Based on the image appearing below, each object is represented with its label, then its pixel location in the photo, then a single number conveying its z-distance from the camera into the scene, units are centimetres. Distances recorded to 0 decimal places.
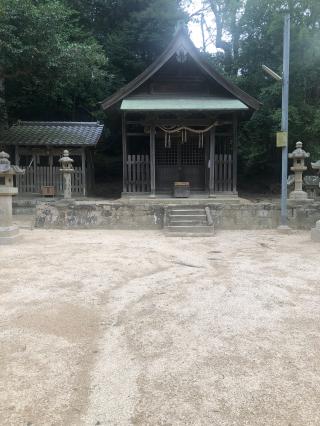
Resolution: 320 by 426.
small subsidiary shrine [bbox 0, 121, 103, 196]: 1748
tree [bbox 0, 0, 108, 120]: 1442
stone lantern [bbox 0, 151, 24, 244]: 894
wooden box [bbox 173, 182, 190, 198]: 1489
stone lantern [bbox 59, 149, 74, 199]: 1364
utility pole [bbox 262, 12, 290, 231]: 1030
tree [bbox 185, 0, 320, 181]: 1839
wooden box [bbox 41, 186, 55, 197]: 1711
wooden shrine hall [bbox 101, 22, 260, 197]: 1449
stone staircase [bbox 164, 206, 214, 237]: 1054
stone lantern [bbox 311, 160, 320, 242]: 901
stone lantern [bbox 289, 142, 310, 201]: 1234
